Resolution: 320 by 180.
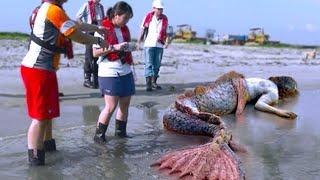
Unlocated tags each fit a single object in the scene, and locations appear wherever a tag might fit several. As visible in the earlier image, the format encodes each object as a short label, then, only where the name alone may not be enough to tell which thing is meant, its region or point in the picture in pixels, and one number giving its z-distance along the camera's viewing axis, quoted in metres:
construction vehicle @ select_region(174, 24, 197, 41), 56.61
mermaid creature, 5.09
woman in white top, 6.37
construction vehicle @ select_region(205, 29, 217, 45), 55.58
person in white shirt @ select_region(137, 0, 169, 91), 11.23
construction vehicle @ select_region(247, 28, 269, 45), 56.53
